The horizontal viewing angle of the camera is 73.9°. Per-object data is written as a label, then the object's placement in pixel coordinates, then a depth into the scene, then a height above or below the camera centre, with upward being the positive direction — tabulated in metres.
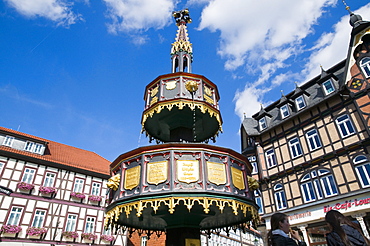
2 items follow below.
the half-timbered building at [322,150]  18.33 +7.67
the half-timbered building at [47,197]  19.78 +4.77
